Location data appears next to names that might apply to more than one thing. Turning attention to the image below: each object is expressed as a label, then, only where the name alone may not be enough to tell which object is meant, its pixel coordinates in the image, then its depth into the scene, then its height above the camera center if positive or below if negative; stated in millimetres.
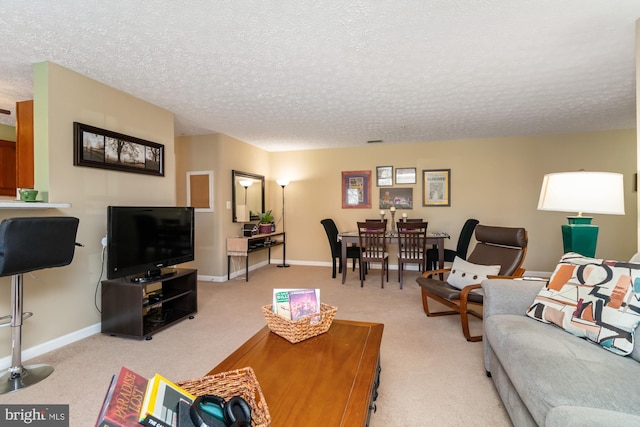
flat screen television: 2504 -289
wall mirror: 4910 +248
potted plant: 5266 -253
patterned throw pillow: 1381 -487
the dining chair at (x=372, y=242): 4191 -474
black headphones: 790 -576
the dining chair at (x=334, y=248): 4707 -631
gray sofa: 1014 -671
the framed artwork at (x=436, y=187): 5207 +395
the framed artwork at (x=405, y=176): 5352 +612
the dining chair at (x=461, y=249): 4332 -599
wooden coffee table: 1026 -714
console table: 4586 -593
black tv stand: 2559 -894
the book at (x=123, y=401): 688 -485
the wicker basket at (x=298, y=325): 1556 -639
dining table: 4155 -460
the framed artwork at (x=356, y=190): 5582 +372
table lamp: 1869 +77
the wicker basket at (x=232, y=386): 1000 -628
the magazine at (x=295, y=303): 1686 -546
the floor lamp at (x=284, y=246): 5714 -749
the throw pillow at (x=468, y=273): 2680 -604
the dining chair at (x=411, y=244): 4051 -488
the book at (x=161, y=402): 734 -521
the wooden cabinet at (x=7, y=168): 3906 +556
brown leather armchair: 2553 -547
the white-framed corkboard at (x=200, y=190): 4637 +306
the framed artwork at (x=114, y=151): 2566 +573
